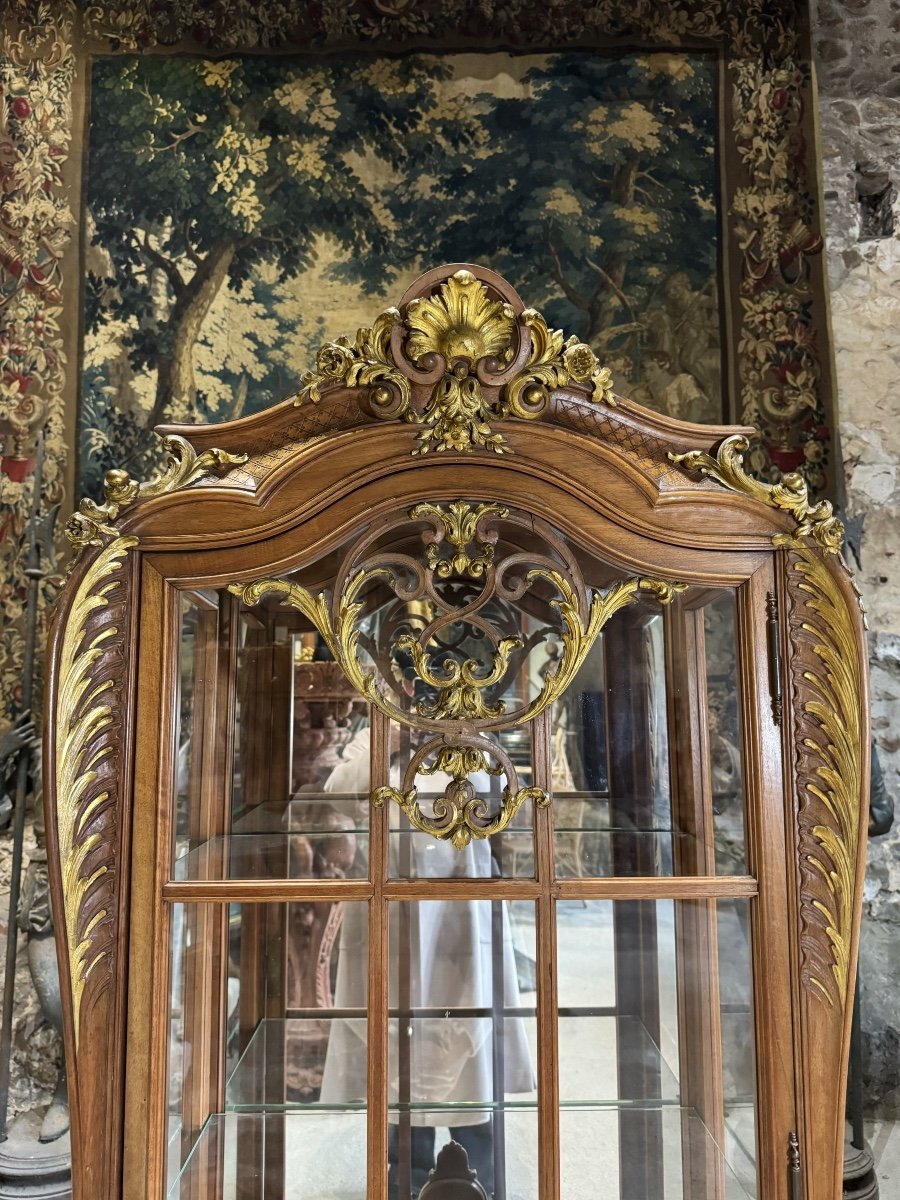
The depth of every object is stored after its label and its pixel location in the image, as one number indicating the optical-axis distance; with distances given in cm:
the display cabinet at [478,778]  91
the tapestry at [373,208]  168
